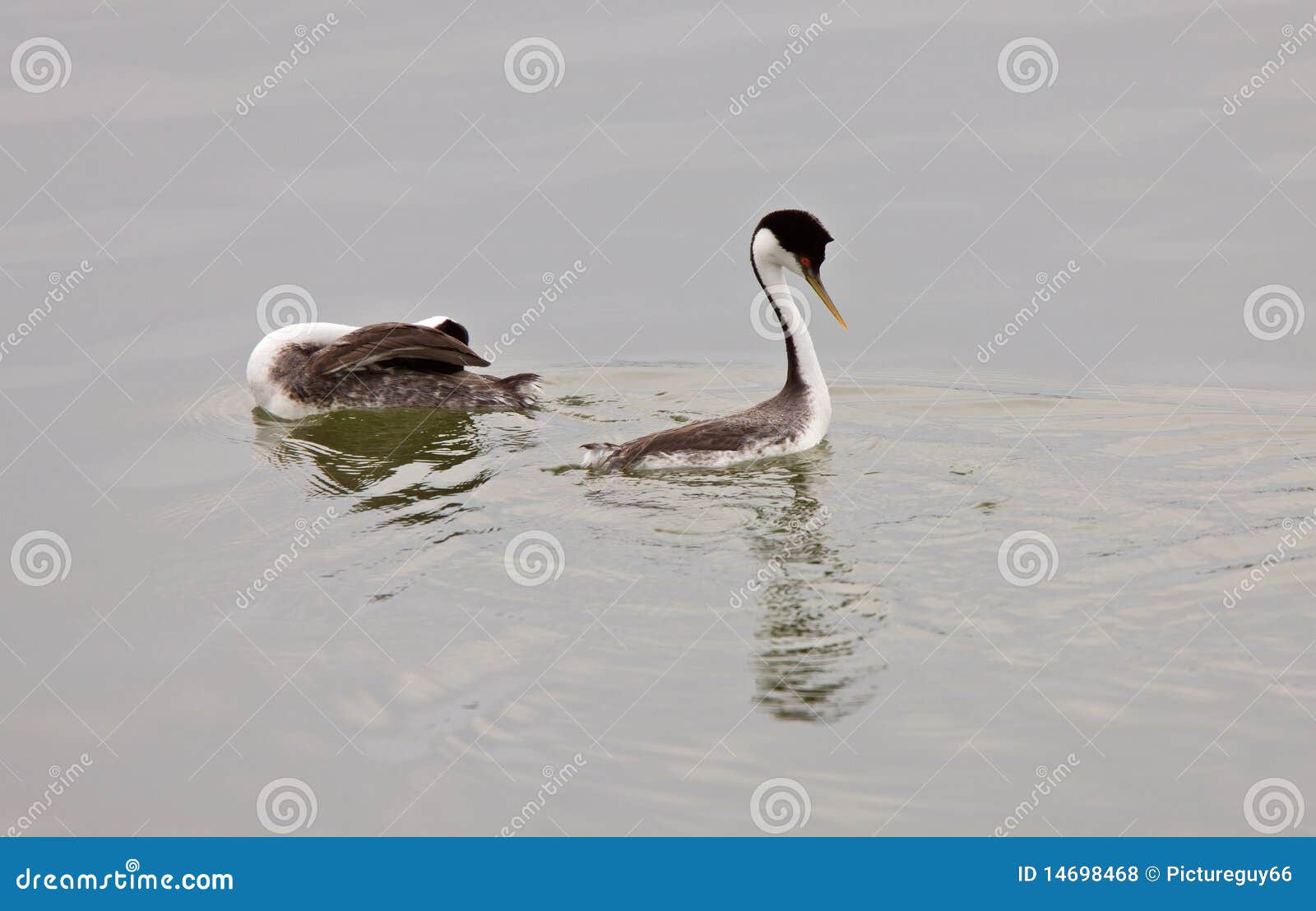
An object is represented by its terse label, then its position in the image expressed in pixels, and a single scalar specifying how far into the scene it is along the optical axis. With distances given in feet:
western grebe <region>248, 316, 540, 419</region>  39.86
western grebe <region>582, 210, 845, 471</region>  34.27
